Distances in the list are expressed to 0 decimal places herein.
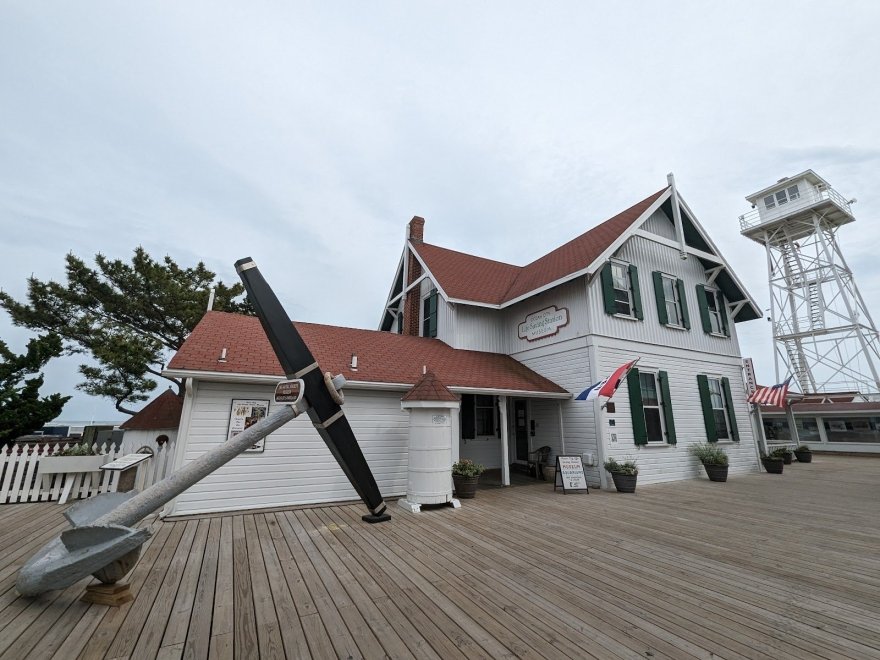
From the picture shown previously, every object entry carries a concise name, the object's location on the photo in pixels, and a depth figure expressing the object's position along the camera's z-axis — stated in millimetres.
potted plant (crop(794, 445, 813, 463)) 15500
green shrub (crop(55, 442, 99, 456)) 7672
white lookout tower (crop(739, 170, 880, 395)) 22234
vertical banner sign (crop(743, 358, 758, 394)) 13375
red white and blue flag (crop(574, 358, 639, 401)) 8398
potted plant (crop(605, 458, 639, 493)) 8523
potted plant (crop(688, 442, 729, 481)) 10281
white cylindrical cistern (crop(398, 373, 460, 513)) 7012
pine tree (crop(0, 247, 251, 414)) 15414
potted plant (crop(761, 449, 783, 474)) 11930
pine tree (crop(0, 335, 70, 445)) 9555
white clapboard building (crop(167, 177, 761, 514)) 7086
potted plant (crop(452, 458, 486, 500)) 7863
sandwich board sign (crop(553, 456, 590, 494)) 8438
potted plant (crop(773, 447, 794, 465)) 12591
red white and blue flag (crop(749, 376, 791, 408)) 13561
